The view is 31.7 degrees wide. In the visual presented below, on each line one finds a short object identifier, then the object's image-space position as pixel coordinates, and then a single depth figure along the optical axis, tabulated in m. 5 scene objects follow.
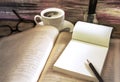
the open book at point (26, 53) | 0.54
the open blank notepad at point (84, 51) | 0.56
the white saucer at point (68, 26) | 0.74
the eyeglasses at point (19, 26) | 0.77
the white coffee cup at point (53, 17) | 0.70
